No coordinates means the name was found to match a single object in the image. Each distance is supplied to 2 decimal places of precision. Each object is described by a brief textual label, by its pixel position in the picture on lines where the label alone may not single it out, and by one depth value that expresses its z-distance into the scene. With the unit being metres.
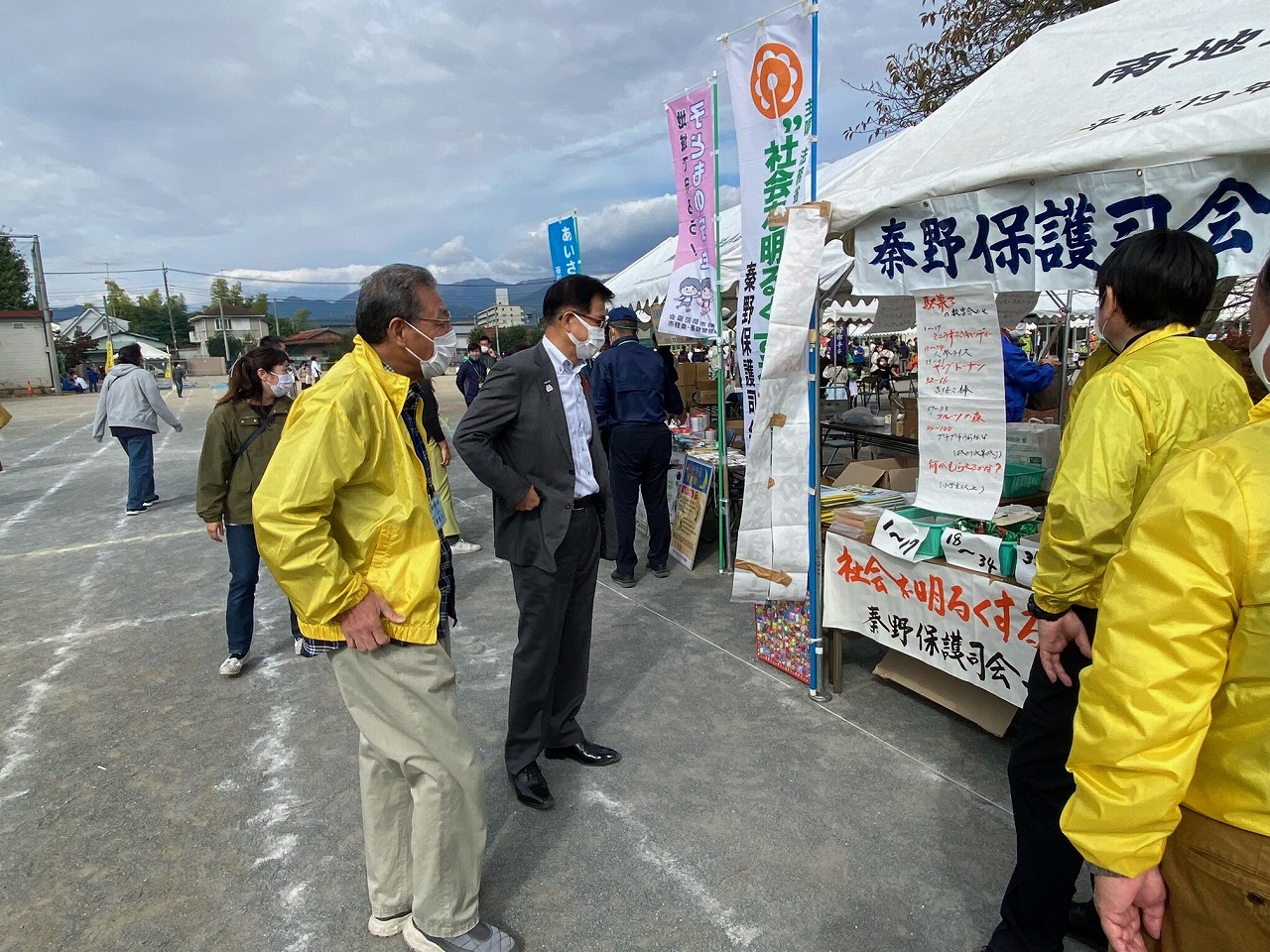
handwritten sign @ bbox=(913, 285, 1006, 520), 2.91
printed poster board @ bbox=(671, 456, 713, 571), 5.65
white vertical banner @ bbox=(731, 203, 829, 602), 3.03
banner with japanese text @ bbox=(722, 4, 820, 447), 3.15
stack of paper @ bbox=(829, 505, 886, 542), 3.31
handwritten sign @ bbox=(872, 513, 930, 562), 3.07
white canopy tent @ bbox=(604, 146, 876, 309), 4.14
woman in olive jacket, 3.78
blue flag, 7.91
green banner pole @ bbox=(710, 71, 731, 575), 4.99
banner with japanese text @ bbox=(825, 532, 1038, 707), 2.75
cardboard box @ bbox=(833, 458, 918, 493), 4.32
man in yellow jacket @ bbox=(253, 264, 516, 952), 1.66
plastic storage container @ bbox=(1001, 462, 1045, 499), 3.41
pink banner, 5.04
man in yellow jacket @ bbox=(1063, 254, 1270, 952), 0.96
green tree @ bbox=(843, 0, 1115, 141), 7.43
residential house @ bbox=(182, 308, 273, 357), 79.56
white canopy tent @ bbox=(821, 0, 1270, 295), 2.06
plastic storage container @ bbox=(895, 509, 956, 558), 3.06
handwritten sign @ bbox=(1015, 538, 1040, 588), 2.66
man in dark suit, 2.62
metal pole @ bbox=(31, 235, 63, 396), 33.00
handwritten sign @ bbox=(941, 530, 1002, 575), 2.81
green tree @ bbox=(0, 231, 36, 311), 42.53
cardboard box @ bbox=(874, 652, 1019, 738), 3.01
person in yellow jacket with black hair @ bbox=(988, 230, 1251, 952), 1.66
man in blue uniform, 5.30
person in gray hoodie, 7.81
